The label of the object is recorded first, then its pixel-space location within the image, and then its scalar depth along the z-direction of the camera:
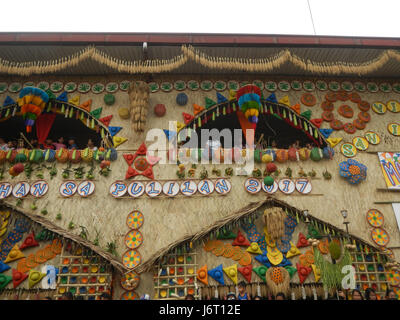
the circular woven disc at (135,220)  5.33
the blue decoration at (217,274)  5.02
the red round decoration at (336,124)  6.46
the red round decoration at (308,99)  6.71
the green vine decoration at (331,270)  4.91
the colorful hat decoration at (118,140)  6.11
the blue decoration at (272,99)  6.71
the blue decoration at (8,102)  6.52
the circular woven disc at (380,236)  5.44
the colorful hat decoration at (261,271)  5.06
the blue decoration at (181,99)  6.56
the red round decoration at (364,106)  6.72
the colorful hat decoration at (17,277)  4.88
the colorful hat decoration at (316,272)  5.10
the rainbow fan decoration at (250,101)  5.91
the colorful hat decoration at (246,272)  5.06
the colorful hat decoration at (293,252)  5.25
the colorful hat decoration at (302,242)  5.35
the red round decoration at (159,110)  6.41
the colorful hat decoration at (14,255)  5.07
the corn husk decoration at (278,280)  4.91
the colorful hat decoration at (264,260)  5.17
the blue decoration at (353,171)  5.89
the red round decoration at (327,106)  6.68
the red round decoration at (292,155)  6.05
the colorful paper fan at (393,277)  5.16
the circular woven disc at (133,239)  5.17
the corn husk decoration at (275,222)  5.25
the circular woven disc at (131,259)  5.04
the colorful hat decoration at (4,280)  4.85
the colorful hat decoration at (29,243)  5.16
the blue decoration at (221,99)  6.64
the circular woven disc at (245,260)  5.16
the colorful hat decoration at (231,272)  5.05
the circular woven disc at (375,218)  5.57
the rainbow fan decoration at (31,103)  5.79
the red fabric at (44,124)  6.57
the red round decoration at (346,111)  6.61
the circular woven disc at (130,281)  4.88
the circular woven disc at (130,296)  4.86
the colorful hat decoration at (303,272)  5.11
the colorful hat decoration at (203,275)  5.00
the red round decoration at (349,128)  6.45
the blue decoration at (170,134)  6.22
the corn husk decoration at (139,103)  6.17
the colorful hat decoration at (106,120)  6.36
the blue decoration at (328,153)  6.06
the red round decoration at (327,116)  6.55
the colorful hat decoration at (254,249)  5.24
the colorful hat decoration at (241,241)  5.29
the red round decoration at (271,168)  5.74
